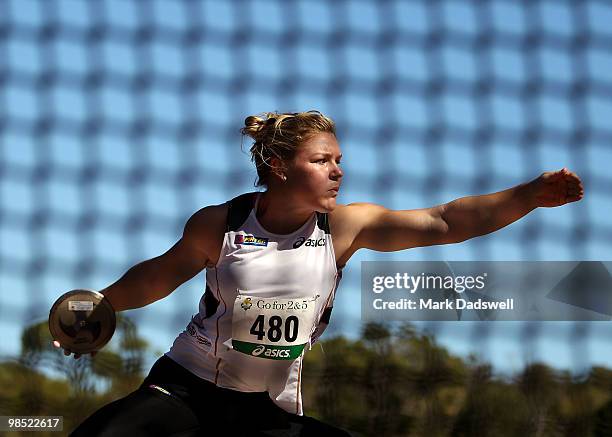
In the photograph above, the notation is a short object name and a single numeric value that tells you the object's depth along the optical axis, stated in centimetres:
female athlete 733
